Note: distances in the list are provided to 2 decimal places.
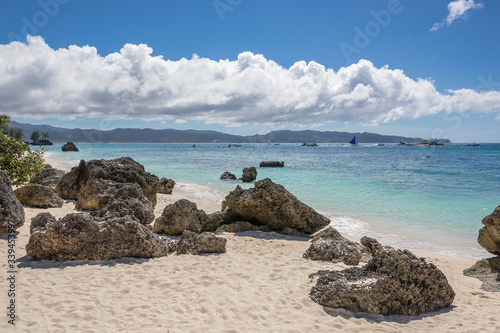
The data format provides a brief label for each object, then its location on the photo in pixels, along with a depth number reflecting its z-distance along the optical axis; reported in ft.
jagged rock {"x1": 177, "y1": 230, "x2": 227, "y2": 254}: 22.97
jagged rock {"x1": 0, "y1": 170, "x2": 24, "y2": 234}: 21.99
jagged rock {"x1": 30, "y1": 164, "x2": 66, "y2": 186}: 47.39
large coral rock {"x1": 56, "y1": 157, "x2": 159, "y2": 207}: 38.37
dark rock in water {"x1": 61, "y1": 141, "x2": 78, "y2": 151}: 267.72
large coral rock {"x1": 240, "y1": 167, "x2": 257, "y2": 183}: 89.66
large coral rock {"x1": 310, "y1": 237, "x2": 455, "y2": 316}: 15.47
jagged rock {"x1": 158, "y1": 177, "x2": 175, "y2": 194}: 59.98
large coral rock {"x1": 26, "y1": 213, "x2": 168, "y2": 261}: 19.30
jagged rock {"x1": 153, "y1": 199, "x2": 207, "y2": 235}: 27.73
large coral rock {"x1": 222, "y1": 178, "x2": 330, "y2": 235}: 30.94
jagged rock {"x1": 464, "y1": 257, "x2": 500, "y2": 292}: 19.63
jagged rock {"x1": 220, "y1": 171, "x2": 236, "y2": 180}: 91.95
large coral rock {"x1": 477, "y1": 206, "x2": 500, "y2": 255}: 21.21
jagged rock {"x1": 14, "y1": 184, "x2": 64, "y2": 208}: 31.78
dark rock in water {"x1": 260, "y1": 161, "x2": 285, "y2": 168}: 135.44
